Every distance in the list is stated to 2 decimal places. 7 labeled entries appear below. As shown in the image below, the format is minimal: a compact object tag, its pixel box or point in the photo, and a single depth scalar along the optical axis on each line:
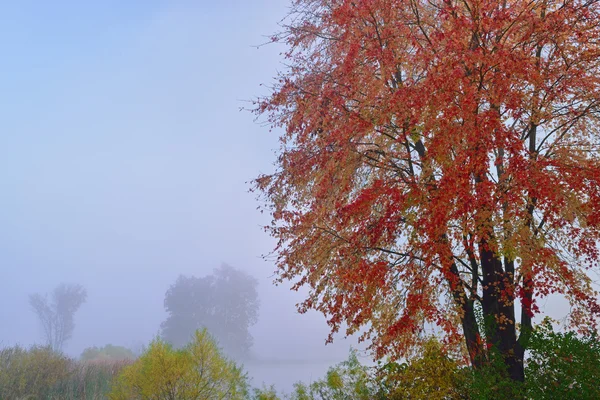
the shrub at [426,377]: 7.38
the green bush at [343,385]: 8.52
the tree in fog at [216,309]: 48.22
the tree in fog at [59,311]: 53.53
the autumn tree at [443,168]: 6.96
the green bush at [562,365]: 6.01
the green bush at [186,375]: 10.14
